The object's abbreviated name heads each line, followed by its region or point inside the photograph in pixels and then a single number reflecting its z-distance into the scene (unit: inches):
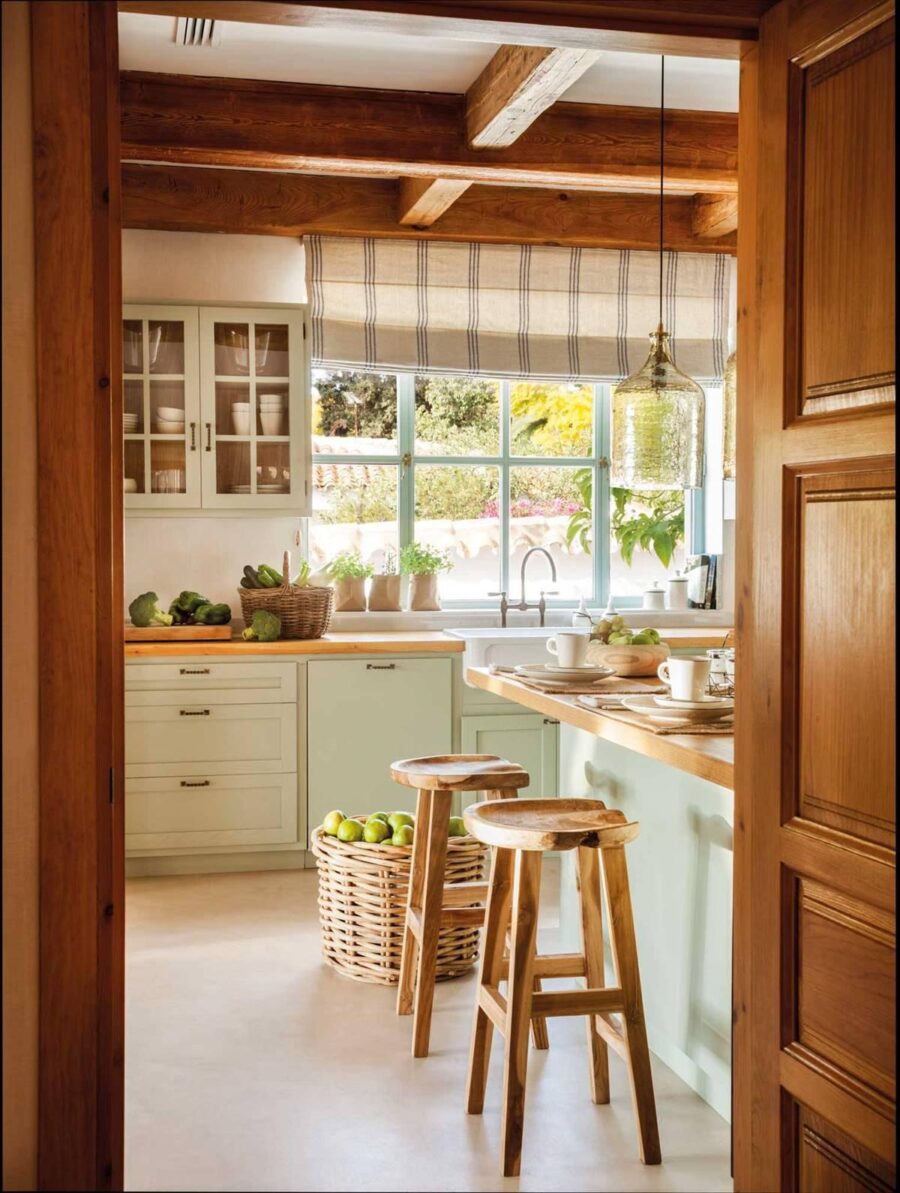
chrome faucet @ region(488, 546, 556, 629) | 232.4
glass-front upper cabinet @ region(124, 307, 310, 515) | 207.9
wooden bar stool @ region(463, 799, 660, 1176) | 104.6
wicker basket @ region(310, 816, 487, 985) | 148.9
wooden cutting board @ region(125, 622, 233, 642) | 200.7
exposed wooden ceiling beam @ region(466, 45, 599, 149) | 143.6
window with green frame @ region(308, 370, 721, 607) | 233.6
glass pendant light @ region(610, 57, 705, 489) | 146.8
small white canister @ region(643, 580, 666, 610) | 244.7
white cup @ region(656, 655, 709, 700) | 122.0
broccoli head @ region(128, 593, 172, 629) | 202.7
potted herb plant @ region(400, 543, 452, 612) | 232.8
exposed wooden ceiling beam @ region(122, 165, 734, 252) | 209.0
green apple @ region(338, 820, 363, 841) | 153.9
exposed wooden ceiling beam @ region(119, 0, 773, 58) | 79.6
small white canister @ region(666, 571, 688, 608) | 245.6
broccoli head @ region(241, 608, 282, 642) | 202.2
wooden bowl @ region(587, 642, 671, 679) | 155.5
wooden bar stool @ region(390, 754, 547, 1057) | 130.3
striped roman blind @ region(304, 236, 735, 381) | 222.1
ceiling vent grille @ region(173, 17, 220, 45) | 146.9
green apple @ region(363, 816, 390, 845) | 152.8
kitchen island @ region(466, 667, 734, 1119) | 112.9
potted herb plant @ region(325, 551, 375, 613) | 229.0
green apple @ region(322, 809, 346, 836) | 156.8
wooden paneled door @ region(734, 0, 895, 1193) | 74.1
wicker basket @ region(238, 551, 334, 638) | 207.5
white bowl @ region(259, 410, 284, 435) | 212.8
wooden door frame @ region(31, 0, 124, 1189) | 71.6
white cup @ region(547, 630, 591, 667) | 147.8
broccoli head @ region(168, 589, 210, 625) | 208.4
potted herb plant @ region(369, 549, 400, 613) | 230.7
